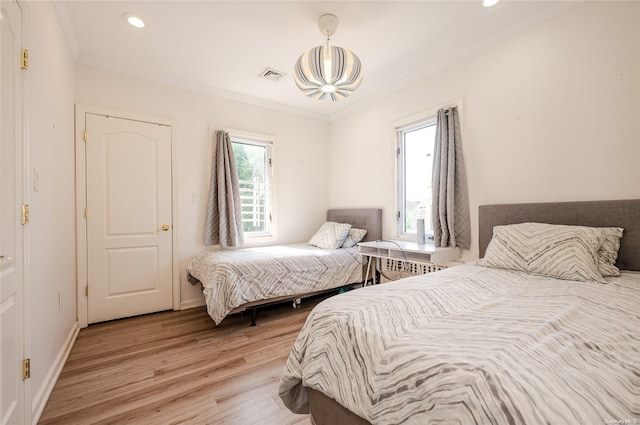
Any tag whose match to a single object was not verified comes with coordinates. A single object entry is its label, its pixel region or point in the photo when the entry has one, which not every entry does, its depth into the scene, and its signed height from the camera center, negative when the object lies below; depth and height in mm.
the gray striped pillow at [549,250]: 1610 -264
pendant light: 2094 +1139
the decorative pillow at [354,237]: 3604 -346
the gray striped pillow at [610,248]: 1676 -243
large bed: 638 -420
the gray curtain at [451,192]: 2643 +192
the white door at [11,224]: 1114 -46
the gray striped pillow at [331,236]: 3534 -327
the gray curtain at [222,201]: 3301 +140
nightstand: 2514 -410
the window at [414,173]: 3102 +456
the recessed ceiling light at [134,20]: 2176 +1591
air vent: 3004 +1576
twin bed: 2505 -635
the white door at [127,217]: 2746 -46
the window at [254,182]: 3711 +421
